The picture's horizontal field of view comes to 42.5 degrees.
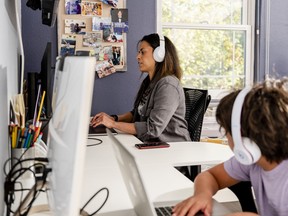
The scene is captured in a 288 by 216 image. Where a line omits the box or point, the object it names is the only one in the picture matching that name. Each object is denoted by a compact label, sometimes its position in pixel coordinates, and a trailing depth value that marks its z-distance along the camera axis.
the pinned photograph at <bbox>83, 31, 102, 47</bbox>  3.04
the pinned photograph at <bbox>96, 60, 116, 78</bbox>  3.07
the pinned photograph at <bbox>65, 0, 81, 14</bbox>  2.97
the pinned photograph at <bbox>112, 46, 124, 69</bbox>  3.10
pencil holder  1.06
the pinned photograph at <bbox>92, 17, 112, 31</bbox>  3.03
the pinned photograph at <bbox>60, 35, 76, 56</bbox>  2.99
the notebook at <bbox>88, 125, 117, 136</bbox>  2.29
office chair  2.16
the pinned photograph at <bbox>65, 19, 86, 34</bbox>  2.98
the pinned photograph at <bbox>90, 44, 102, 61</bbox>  3.06
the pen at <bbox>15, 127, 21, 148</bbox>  1.07
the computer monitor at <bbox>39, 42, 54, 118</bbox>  1.59
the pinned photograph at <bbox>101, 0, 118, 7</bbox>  3.04
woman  2.04
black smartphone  1.81
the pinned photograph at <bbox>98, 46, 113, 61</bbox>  3.08
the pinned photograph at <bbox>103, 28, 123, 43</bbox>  3.06
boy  0.83
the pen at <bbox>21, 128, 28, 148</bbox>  1.07
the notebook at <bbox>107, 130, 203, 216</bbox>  0.77
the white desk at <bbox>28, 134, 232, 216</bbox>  1.12
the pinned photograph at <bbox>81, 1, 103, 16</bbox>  3.01
